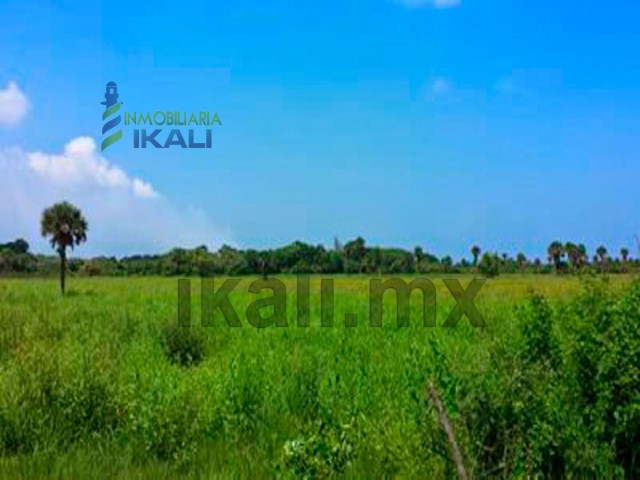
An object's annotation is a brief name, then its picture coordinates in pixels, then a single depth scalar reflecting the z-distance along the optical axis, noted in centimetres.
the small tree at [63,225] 3422
